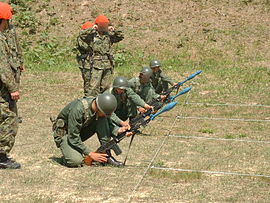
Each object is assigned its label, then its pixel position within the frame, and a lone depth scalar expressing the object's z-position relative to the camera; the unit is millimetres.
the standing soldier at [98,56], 11461
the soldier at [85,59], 11672
